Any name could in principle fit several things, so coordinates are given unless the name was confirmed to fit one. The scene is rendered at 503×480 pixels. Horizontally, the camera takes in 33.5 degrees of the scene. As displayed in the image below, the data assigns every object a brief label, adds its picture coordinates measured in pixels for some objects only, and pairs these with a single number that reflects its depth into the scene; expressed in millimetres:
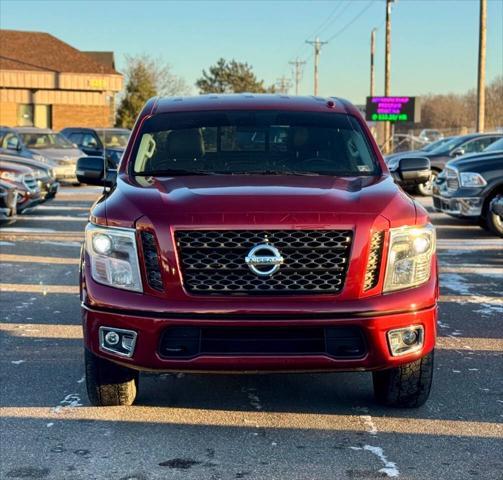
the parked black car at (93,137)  26344
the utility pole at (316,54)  72250
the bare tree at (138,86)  59688
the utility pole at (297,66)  87250
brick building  46719
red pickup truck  4234
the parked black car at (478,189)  12930
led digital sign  38938
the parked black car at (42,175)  15570
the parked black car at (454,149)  19328
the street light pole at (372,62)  51625
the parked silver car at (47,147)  20922
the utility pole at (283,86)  102025
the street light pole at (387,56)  41625
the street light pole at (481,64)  29172
